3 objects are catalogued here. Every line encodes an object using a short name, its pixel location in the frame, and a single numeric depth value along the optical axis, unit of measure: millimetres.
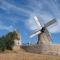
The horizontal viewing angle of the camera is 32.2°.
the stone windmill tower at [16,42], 29715
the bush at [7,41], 26966
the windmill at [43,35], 30203
